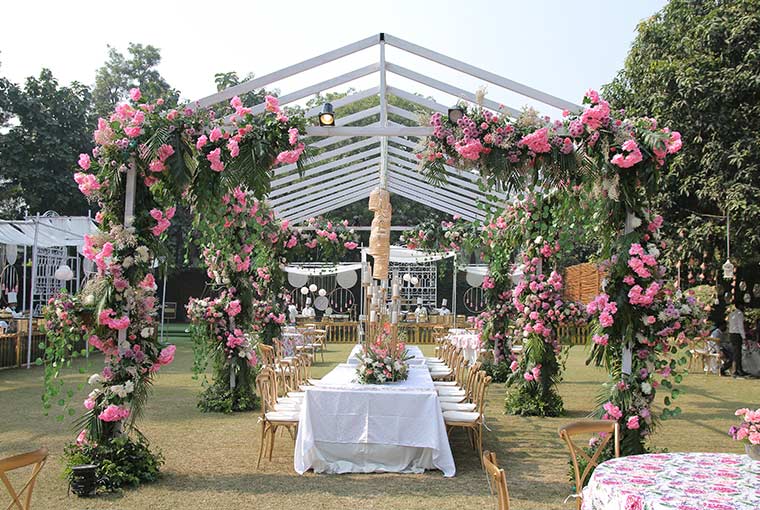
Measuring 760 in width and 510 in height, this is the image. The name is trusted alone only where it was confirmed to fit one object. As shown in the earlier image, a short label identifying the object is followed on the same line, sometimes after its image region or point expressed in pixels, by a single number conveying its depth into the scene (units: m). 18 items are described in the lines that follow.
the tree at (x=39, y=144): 22.61
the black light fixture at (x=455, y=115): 5.84
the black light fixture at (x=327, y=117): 6.15
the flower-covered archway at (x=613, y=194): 5.55
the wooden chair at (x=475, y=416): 6.44
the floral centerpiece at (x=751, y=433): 3.41
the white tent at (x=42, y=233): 13.06
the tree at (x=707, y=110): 11.38
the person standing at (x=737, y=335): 13.55
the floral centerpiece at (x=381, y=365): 6.91
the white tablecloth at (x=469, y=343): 13.22
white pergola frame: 6.02
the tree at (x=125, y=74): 30.09
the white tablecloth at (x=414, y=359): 9.62
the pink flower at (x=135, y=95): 5.68
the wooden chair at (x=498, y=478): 2.86
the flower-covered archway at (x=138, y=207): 5.62
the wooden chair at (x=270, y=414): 6.35
